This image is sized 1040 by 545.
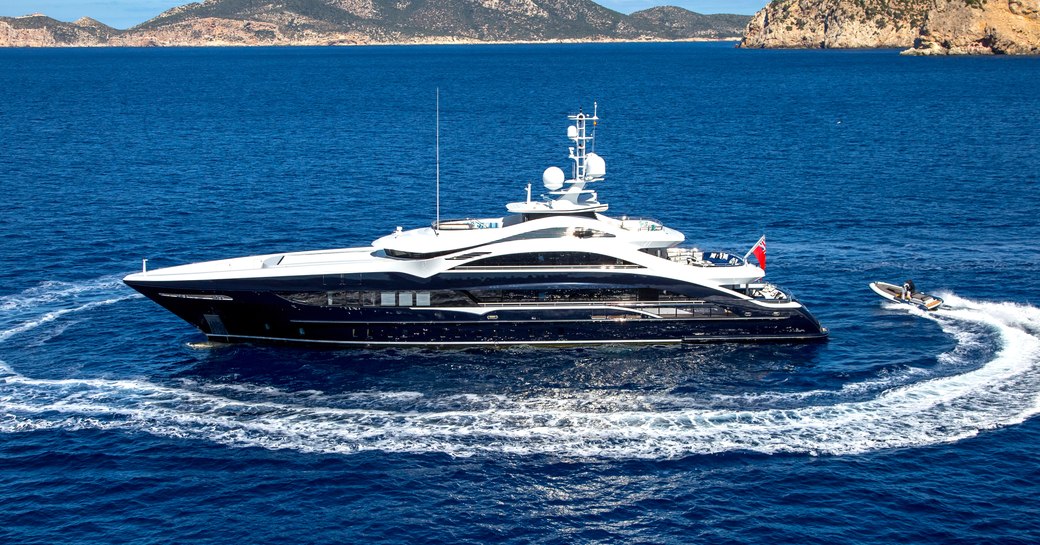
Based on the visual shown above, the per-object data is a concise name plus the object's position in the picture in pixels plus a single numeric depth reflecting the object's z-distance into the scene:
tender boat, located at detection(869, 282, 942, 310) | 58.03
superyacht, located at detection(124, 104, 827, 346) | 53.16
